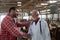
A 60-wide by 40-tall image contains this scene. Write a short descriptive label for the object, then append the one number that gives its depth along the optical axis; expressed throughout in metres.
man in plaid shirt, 2.47
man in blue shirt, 2.48
